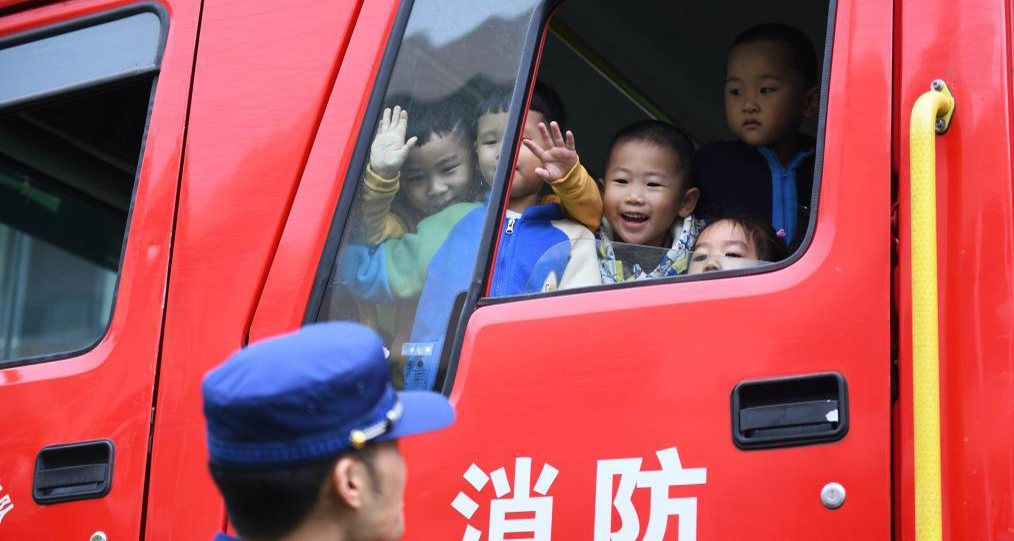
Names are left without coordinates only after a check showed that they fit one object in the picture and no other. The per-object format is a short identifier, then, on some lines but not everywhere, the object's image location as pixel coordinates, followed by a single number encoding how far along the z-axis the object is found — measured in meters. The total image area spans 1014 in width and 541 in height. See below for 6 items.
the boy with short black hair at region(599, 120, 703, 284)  5.16
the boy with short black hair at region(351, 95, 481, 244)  4.70
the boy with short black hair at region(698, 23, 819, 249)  5.27
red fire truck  3.55
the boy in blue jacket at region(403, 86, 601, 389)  4.43
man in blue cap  2.67
